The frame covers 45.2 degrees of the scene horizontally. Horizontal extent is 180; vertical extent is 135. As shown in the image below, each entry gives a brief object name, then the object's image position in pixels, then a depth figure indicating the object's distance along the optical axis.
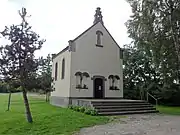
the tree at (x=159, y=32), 16.47
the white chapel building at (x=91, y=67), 19.19
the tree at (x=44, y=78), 11.07
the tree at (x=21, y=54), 10.46
